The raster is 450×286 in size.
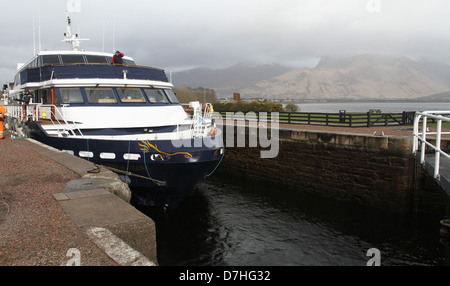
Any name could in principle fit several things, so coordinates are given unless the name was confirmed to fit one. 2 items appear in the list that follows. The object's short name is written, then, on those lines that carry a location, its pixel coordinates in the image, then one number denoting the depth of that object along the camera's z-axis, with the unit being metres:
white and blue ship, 10.34
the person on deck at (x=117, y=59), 12.62
